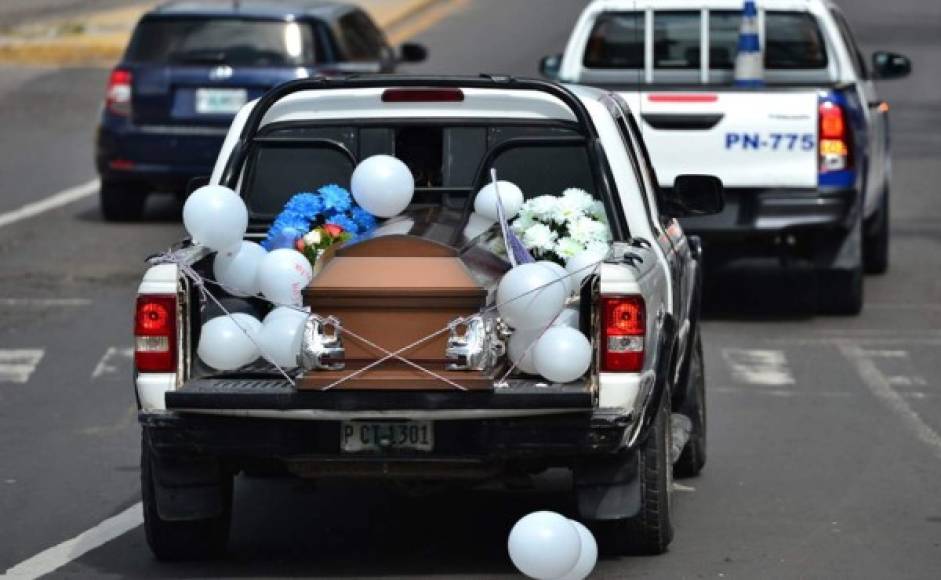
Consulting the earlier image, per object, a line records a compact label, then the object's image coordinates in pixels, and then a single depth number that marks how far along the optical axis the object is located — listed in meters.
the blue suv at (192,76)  35.77
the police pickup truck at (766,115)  27.85
